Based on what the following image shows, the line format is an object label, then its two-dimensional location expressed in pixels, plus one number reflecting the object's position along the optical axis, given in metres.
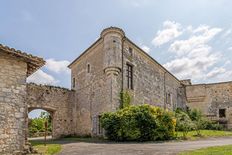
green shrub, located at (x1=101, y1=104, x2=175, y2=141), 9.65
